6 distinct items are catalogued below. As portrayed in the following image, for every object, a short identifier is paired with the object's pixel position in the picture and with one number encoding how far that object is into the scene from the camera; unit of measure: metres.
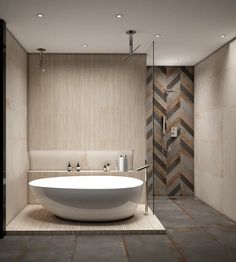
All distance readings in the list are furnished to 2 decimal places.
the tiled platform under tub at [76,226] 3.08
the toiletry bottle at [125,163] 4.14
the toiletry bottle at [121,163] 4.13
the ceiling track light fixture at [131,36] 3.28
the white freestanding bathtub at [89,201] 3.09
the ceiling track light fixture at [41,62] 4.17
